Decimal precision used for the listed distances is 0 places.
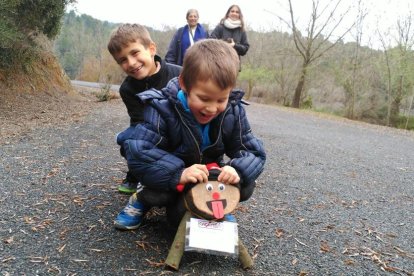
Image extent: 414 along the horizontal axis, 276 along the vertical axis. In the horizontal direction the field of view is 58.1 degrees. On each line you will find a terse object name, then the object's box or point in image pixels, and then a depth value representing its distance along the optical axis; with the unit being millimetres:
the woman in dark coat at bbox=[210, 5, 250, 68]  5445
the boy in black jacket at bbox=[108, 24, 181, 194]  2541
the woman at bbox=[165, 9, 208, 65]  4566
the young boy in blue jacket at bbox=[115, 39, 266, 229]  1871
